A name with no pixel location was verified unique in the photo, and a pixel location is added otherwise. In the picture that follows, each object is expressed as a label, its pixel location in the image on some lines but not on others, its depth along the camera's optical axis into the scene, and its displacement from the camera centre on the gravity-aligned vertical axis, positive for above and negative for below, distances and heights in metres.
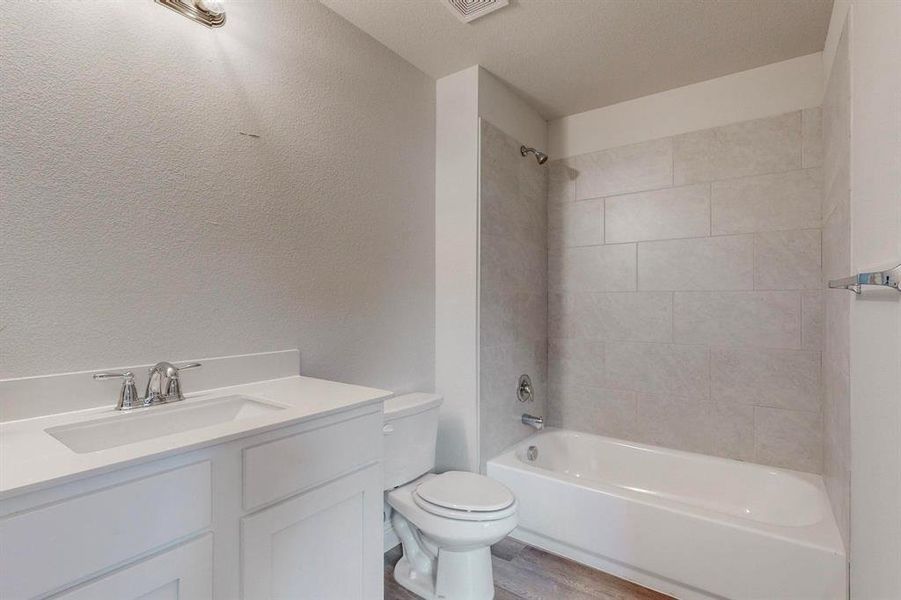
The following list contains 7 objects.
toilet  1.63 -0.81
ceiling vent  1.78 +1.24
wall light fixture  1.33 +0.93
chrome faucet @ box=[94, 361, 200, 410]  1.18 -0.24
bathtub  1.57 -0.96
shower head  2.63 +0.93
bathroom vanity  0.71 -0.39
